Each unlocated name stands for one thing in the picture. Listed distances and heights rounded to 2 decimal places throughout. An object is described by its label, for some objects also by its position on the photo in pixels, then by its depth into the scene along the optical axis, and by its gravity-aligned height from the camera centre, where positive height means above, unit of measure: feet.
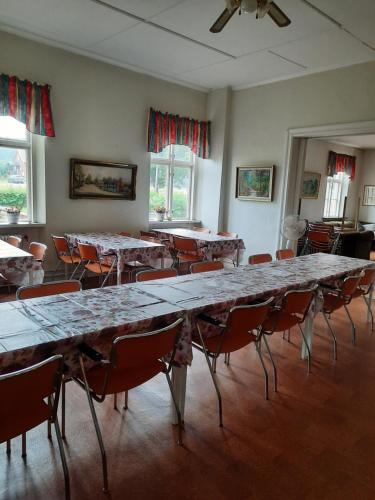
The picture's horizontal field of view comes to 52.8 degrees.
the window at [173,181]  21.08 +0.73
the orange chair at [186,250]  16.53 -2.44
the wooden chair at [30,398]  4.32 -2.59
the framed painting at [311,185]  29.04 +1.24
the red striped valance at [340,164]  31.07 +3.29
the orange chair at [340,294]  10.19 -2.60
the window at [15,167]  15.72 +0.72
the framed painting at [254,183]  19.52 +0.80
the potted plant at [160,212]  20.83 -1.05
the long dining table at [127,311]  5.31 -2.07
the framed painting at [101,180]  17.22 +0.46
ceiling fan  8.87 +4.52
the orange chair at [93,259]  14.35 -2.67
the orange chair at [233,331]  7.04 -2.62
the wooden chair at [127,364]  5.47 -2.64
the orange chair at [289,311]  8.42 -2.54
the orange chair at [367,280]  11.30 -2.28
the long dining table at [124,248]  13.97 -2.16
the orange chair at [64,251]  15.42 -2.64
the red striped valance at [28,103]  14.65 +3.23
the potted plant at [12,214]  15.67 -1.22
